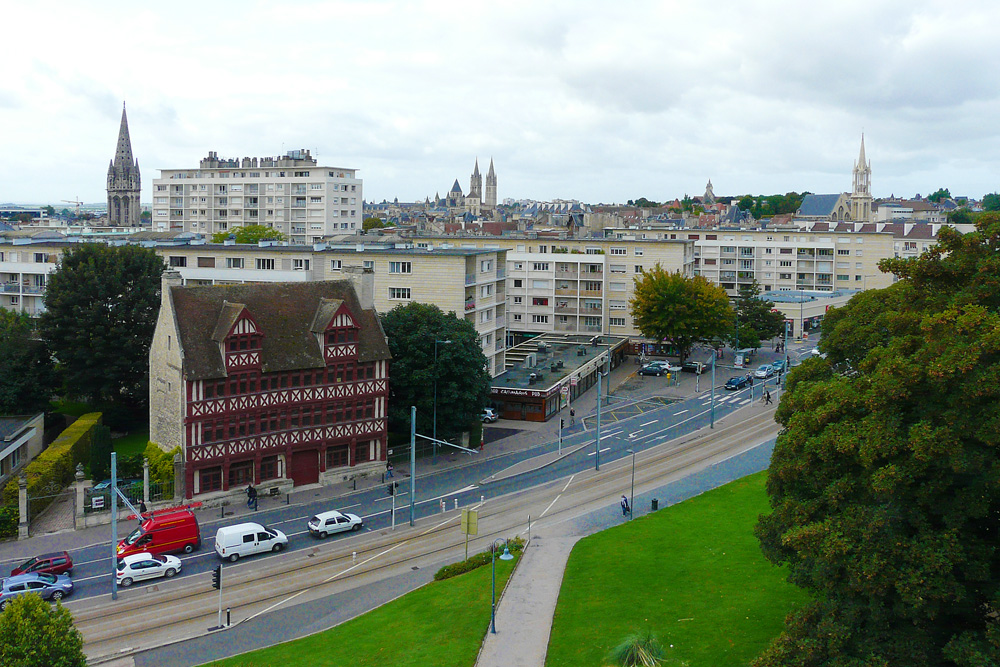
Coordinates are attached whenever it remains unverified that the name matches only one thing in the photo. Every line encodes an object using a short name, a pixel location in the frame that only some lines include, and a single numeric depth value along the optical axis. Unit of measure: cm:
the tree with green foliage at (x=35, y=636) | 2617
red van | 4469
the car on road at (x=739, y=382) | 8738
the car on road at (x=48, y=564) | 4169
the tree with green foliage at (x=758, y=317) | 10306
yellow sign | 3816
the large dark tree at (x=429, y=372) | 6188
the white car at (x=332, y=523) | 4825
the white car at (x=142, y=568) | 4238
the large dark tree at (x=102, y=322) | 6450
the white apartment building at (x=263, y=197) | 15500
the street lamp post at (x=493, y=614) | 3344
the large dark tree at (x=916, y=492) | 2188
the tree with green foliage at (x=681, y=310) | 9362
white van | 4503
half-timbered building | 5300
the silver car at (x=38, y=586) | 3922
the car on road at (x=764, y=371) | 9024
